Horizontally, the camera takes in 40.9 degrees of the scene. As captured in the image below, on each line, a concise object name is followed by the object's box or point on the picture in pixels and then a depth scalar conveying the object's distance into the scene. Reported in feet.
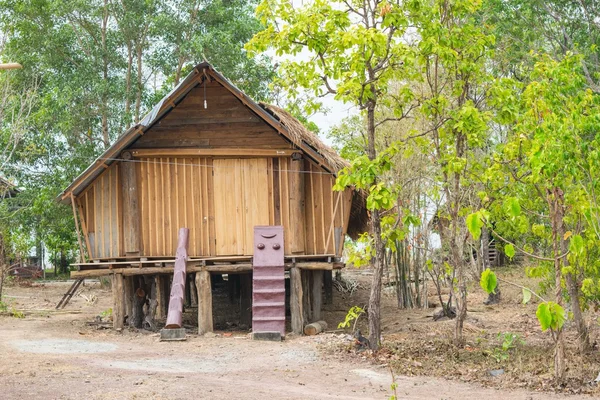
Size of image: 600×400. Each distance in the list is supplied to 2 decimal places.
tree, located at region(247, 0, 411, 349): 38.42
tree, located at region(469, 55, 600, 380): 29.66
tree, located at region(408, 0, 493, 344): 39.29
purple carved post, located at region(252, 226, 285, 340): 47.55
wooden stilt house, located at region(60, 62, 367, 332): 53.62
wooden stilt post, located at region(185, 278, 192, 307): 75.46
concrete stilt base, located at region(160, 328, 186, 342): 46.73
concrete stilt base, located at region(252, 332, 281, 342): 46.83
